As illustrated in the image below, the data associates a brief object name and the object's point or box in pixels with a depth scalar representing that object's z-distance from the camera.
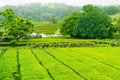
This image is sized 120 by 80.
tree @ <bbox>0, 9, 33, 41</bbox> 82.94
